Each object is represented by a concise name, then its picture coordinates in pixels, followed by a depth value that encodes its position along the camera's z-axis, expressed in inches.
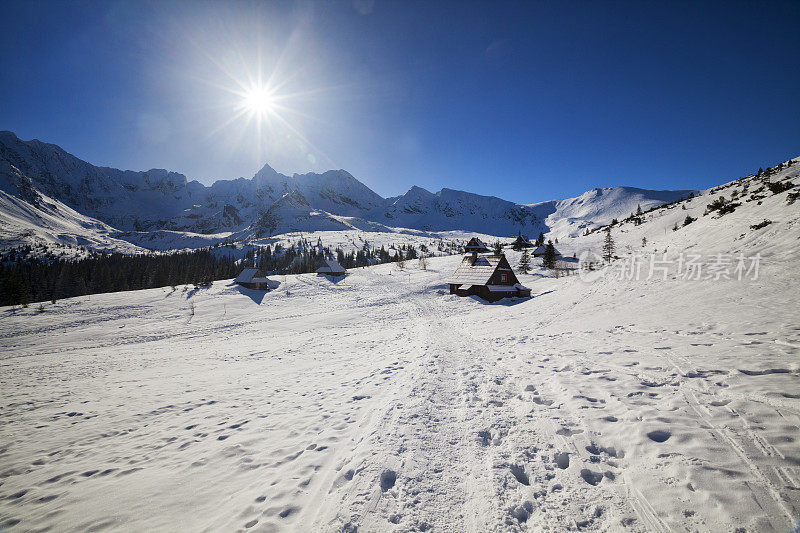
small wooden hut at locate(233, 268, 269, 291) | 1977.1
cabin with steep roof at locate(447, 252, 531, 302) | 1374.3
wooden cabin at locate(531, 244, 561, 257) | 2910.9
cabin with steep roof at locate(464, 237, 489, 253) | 3121.8
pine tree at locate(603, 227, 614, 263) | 1748.3
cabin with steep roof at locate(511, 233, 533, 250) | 3422.7
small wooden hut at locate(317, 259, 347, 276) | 2566.4
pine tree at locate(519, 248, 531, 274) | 2233.0
